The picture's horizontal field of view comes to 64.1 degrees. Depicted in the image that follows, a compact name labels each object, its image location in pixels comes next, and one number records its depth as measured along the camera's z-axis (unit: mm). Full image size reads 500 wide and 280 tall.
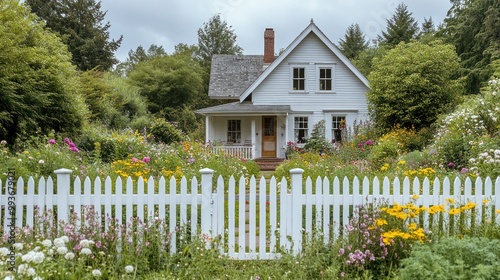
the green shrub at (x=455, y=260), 2867
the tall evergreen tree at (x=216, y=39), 42031
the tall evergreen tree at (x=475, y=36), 21953
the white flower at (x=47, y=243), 2977
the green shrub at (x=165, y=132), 18641
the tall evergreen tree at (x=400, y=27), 36438
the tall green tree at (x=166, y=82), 31078
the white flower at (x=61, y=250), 2959
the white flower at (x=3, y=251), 2916
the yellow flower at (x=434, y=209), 3787
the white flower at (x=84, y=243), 3273
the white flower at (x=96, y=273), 3021
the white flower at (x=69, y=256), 3033
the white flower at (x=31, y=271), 2689
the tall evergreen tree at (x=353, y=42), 41938
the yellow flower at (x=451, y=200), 4074
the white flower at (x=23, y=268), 2798
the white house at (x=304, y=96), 17922
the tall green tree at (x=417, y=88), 14711
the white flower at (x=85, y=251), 3131
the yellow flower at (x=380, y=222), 3681
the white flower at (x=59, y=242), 3047
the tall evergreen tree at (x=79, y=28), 32906
